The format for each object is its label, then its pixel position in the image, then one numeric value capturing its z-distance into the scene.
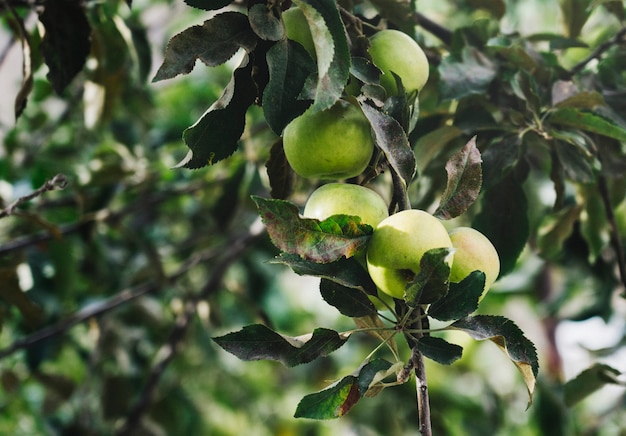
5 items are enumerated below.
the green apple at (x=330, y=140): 1.35
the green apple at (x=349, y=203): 1.33
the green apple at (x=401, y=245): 1.28
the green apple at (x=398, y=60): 1.40
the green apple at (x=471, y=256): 1.32
